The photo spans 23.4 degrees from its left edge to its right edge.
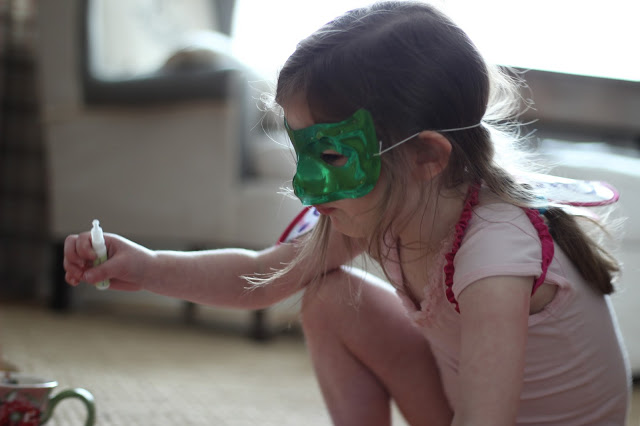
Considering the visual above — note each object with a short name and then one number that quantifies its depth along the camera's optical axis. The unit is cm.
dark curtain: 324
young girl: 127
